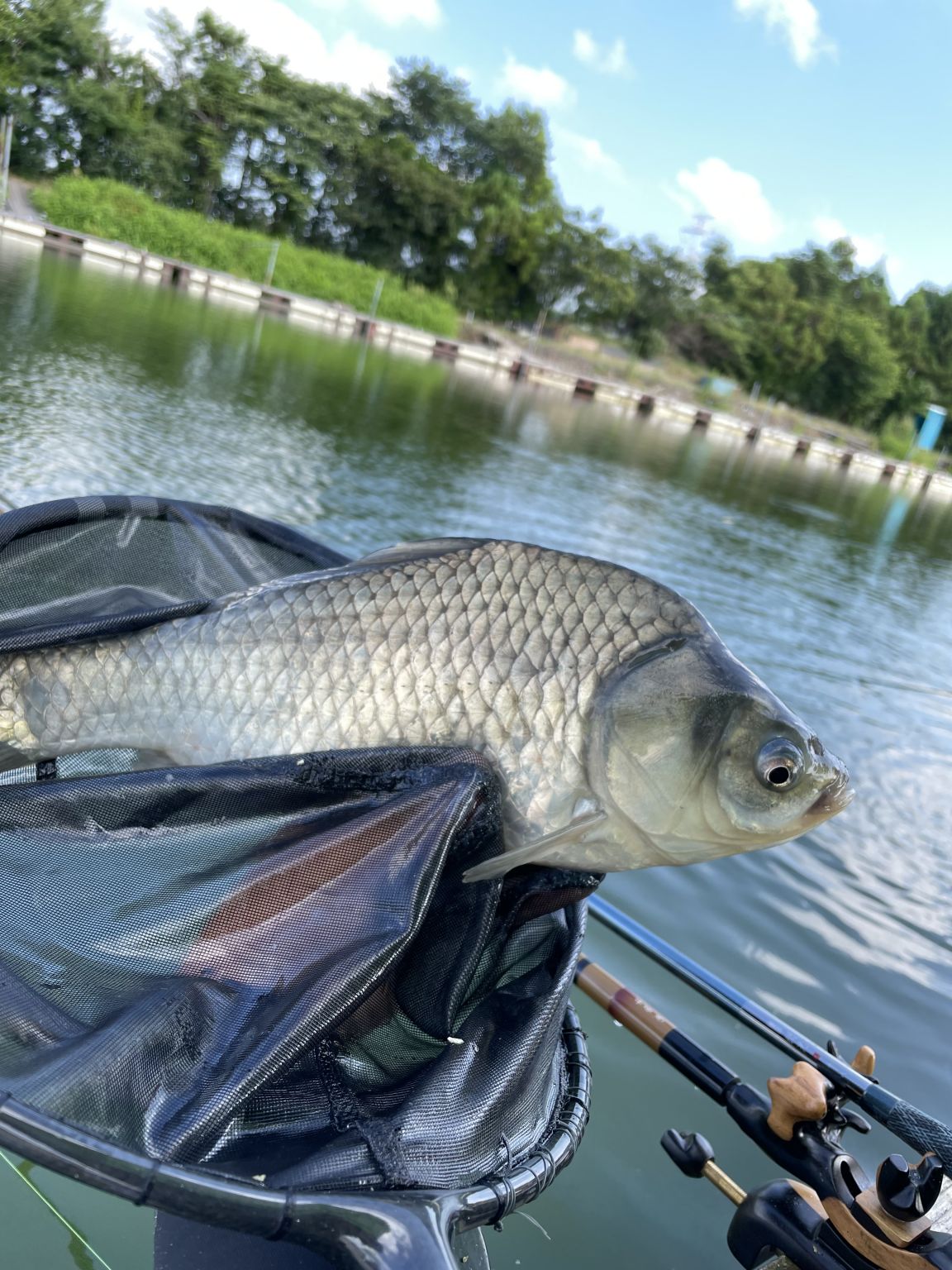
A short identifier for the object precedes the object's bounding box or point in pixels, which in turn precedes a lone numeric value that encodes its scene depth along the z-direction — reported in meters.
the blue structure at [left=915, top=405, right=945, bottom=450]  64.69
